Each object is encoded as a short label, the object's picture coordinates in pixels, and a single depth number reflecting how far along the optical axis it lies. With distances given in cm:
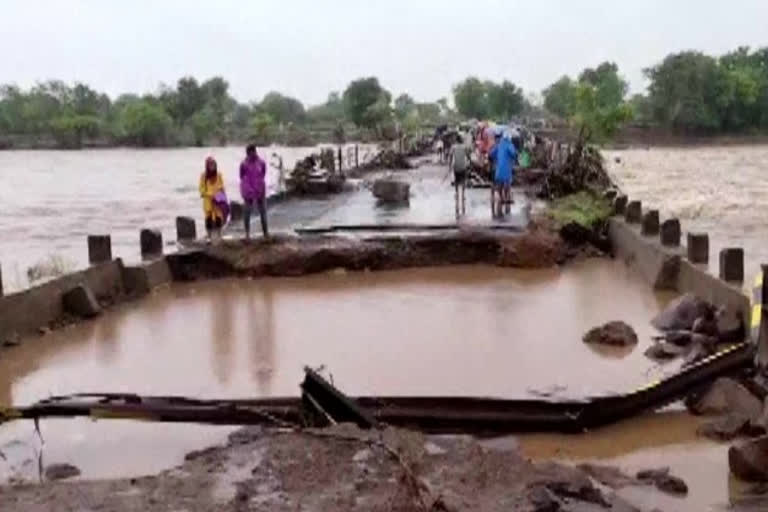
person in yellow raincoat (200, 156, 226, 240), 1545
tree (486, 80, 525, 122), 10831
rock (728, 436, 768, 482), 674
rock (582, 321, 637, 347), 1079
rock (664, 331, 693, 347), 1040
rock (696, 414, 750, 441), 783
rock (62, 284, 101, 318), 1291
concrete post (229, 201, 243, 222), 1987
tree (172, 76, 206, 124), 10494
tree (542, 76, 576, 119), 10325
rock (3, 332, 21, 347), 1141
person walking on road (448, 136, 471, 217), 1895
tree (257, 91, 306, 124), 12751
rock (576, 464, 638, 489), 684
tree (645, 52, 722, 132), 8894
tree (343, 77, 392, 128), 7225
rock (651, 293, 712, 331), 1098
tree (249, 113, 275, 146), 7806
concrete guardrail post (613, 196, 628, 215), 1947
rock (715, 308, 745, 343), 1005
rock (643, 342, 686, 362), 1018
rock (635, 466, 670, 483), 696
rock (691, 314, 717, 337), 1030
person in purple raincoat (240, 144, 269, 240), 1529
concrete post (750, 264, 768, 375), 862
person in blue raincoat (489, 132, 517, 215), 1755
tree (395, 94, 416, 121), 11936
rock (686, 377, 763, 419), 811
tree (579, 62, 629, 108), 9088
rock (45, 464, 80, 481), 721
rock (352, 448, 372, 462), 602
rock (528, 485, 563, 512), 557
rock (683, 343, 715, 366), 974
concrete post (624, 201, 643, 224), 1775
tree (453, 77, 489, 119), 11249
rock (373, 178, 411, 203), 2230
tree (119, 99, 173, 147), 9644
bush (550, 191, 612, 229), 1783
